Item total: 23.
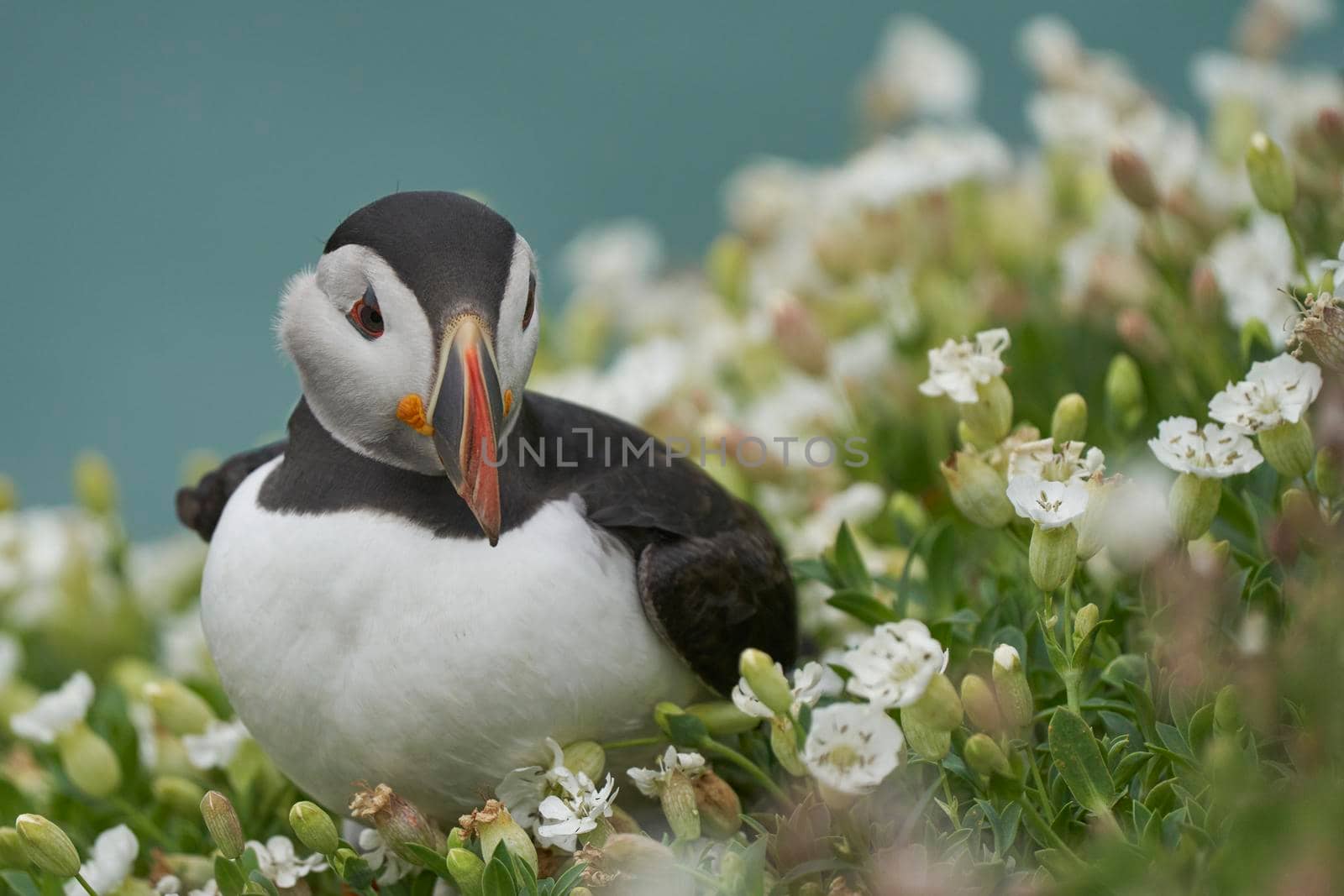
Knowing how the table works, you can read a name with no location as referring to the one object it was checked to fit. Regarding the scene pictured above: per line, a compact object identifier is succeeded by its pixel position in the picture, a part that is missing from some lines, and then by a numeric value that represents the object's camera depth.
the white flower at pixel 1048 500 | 4.13
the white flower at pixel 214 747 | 4.25
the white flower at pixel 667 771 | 4.15
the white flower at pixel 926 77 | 4.92
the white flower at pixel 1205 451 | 4.14
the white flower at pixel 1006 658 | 4.13
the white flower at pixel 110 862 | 4.20
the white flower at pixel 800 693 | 4.13
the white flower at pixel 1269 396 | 4.14
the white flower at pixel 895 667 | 4.11
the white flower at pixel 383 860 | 4.19
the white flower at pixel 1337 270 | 4.13
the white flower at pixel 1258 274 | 4.25
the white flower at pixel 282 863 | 4.18
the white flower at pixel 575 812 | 4.13
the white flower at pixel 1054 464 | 4.15
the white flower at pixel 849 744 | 4.11
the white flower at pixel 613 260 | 5.28
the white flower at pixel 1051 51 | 4.63
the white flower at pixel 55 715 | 4.24
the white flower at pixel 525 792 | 4.17
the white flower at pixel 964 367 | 4.18
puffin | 4.15
